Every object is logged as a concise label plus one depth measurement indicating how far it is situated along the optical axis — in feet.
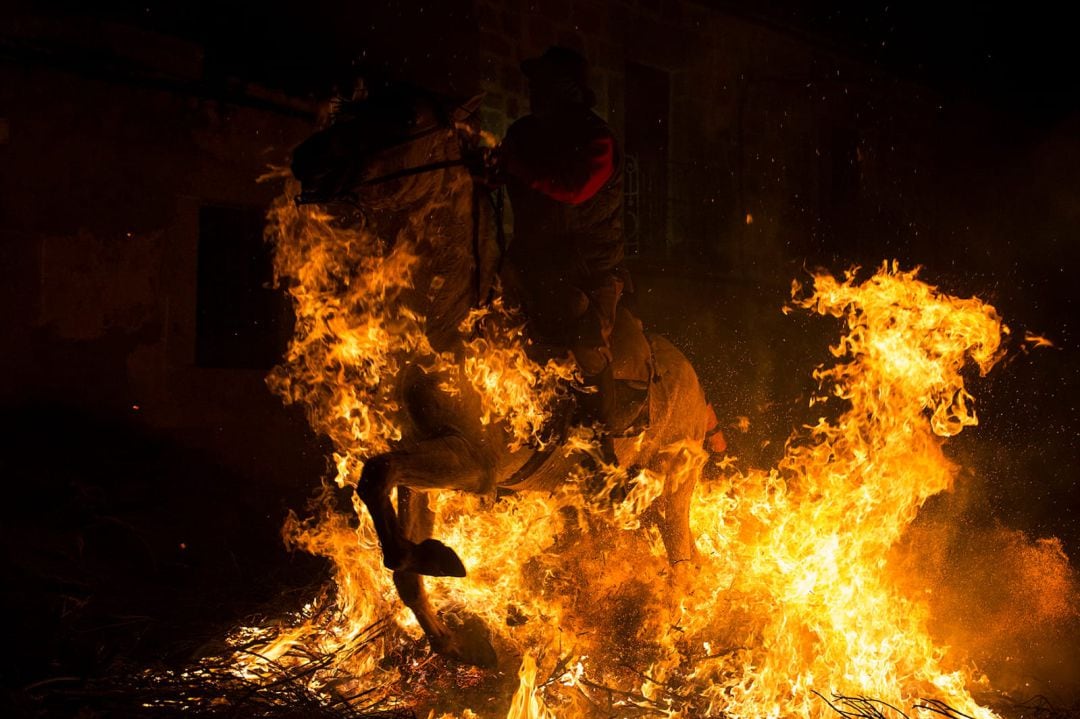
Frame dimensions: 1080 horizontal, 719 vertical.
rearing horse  13.74
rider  15.70
